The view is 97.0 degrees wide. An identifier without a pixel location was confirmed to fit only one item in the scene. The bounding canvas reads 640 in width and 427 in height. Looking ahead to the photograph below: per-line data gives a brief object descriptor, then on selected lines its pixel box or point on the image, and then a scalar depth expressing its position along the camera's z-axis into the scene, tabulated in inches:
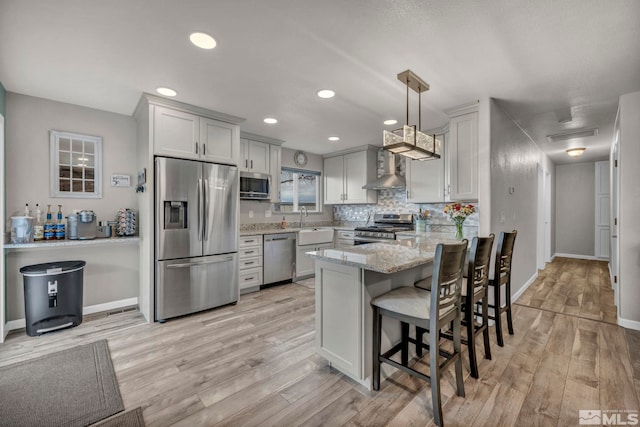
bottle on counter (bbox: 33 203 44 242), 113.8
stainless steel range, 174.4
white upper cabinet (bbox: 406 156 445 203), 160.7
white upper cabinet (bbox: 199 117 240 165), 133.3
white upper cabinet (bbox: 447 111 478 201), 123.6
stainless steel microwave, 172.8
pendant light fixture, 90.7
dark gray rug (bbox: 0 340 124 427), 66.7
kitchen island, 74.5
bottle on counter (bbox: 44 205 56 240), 115.9
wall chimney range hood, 184.5
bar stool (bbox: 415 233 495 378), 81.0
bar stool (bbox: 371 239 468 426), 63.6
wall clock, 217.2
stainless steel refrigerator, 121.4
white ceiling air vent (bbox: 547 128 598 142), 161.3
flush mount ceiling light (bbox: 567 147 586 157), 191.1
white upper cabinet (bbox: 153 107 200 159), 120.1
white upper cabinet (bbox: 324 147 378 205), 205.8
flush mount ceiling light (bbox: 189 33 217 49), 76.8
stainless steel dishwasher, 173.3
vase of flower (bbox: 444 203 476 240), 127.0
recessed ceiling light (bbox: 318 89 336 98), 111.4
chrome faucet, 219.0
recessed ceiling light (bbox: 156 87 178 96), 110.3
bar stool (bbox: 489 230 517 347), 100.2
